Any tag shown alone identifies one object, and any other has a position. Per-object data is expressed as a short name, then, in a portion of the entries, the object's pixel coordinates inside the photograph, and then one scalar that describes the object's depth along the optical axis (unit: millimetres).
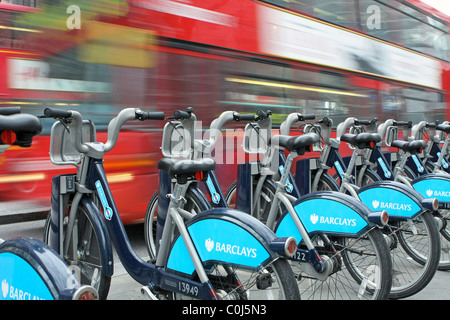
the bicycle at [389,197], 3701
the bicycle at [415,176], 4633
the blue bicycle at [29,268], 1776
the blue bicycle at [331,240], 3098
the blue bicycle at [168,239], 2381
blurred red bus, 4445
